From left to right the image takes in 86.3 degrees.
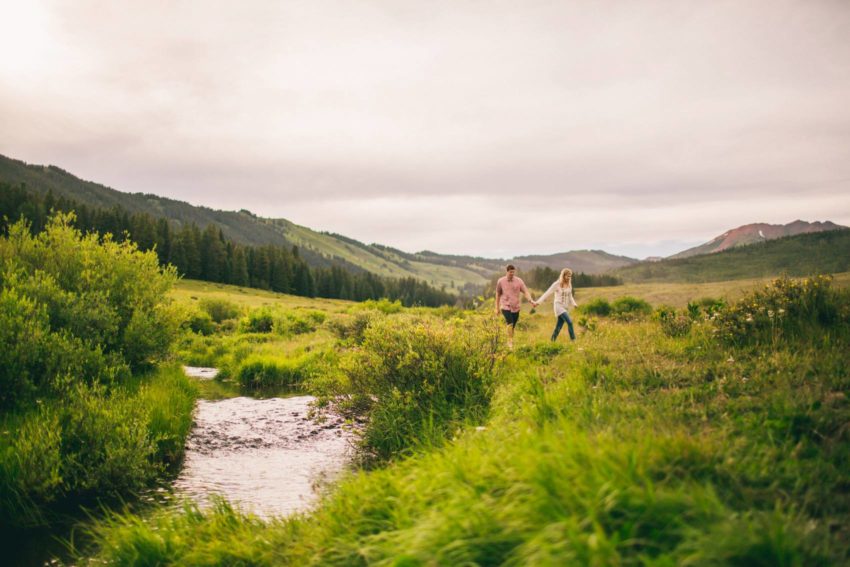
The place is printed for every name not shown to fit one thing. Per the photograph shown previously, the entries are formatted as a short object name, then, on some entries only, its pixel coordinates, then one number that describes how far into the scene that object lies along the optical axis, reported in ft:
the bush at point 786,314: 28.45
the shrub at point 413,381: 29.99
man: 53.88
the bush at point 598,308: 122.00
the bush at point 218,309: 127.45
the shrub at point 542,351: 42.00
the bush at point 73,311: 31.68
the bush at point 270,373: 59.31
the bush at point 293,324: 101.02
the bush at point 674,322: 37.22
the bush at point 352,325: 85.66
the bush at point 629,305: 123.40
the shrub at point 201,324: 103.88
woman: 53.36
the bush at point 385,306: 134.33
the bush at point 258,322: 103.81
